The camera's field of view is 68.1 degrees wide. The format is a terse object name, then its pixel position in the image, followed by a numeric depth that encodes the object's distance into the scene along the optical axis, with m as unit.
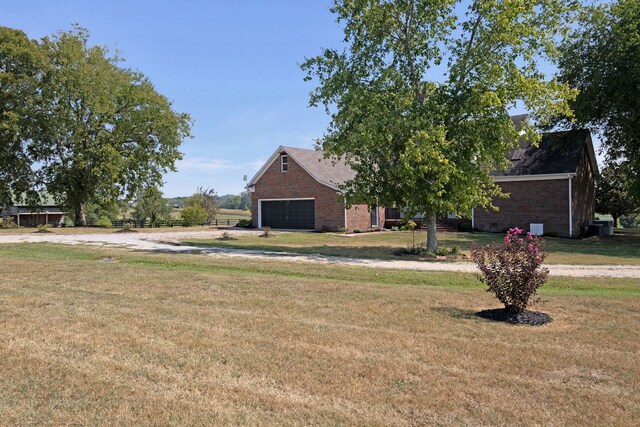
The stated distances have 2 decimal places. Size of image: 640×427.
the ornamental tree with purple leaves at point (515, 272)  7.89
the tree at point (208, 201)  55.85
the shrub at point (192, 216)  44.53
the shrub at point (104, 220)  55.48
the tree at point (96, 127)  36.41
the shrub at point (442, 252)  19.74
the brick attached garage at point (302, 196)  35.66
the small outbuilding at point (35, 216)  59.39
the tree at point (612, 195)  40.78
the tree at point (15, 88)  34.66
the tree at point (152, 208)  54.31
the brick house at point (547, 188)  30.64
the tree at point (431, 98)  18.02
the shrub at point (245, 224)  41.38
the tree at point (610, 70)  25.30
